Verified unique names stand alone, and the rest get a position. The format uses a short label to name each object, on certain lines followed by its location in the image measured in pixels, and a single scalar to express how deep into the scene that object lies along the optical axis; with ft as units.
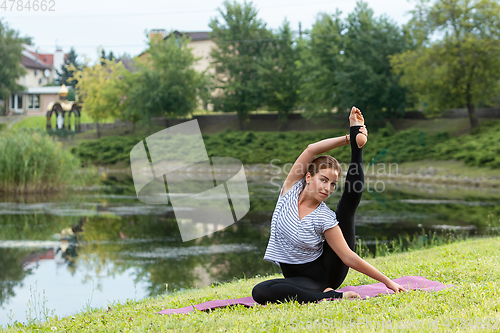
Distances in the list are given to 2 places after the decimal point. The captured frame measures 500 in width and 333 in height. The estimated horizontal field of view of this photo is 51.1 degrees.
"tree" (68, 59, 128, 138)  165.16
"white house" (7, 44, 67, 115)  227.20
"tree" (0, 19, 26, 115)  207.00
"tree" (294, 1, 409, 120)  128.47
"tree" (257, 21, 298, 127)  152.76
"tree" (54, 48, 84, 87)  300.61
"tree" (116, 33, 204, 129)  153.79
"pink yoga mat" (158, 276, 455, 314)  16.30
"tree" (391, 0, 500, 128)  103.65
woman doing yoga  15.48
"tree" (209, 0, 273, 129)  158.10
